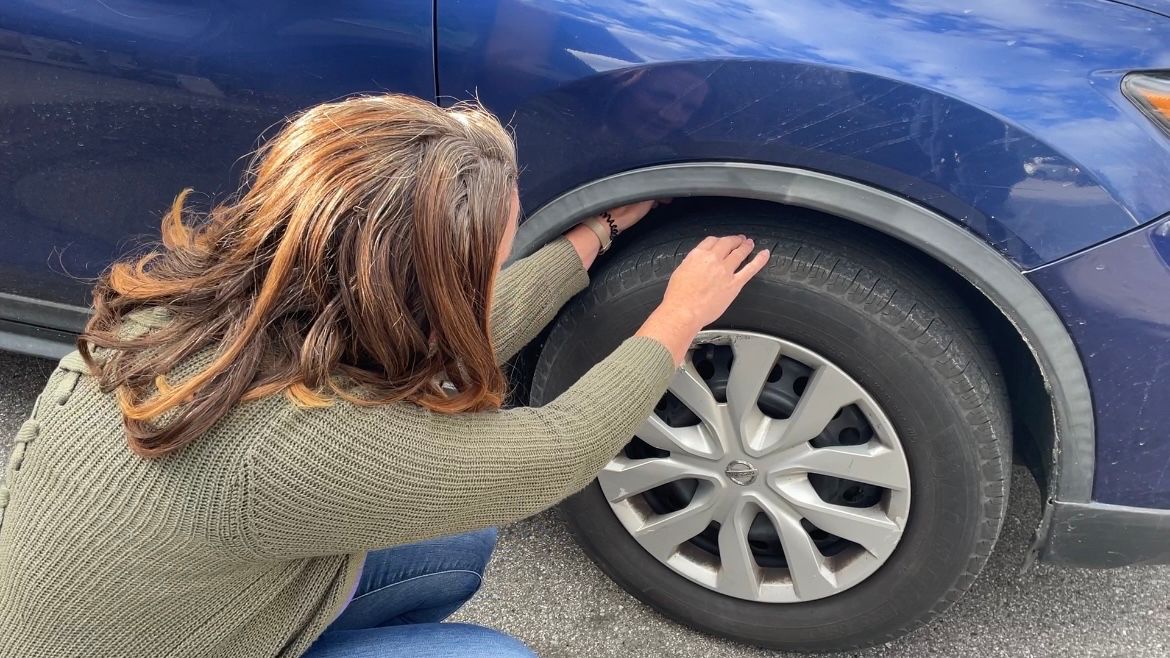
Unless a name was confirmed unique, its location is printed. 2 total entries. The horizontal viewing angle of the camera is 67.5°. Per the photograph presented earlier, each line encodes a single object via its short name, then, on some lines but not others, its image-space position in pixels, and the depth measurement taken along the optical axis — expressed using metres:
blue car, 1.37
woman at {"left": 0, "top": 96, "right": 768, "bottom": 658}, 1.00
